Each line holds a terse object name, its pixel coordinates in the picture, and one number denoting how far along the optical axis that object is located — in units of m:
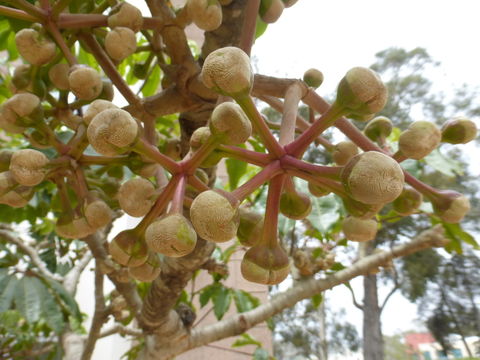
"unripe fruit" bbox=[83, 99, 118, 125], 0.44
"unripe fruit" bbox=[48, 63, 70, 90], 0.62
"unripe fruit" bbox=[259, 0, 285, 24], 0.57
